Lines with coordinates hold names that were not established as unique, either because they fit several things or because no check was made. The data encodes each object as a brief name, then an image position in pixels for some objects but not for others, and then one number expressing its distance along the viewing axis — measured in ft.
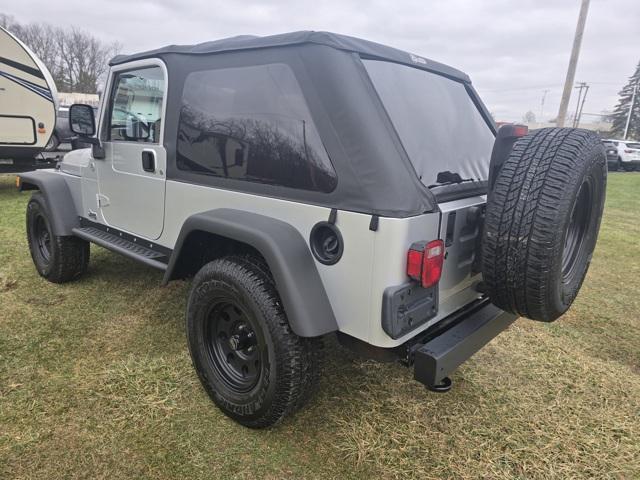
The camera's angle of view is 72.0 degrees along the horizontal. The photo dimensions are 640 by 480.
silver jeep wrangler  6.25
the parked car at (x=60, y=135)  34.65
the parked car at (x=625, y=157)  70.64
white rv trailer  25.38
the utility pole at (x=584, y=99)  210.79
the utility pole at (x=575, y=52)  45.37
